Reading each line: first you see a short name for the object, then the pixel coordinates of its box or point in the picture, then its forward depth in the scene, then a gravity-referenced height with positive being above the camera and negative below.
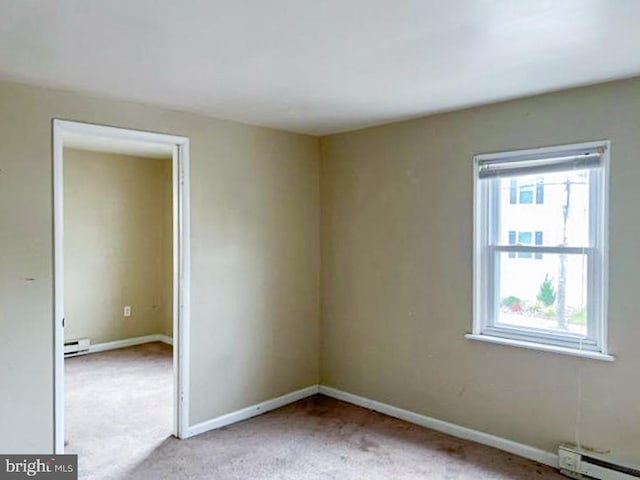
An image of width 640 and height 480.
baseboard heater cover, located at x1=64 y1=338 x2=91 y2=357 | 5.46 -1.30
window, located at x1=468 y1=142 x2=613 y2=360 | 2.84 -0.08
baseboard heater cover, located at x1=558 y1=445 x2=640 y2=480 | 2.70 -1.33
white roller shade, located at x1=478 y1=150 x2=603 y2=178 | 2.82 +0.45
